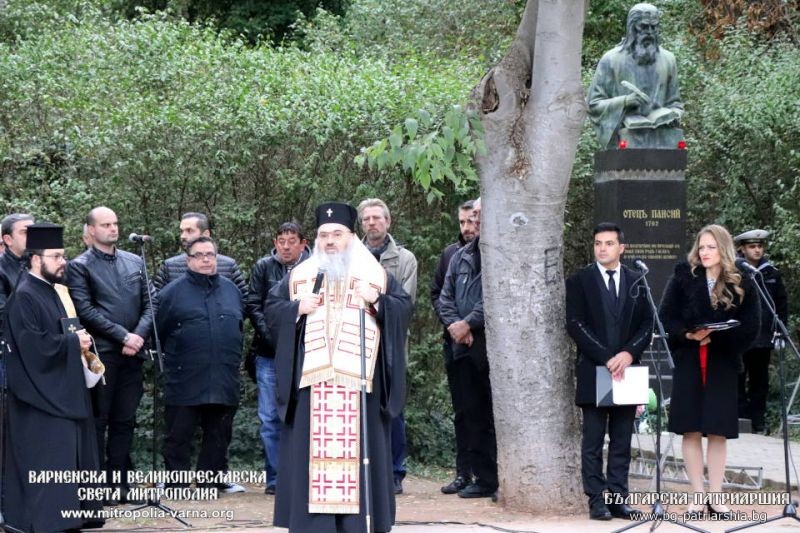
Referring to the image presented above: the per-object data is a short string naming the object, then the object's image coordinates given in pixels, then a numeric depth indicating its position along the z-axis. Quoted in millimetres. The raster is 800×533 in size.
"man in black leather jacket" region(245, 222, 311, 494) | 10516
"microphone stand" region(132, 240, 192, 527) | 8977
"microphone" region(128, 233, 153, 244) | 9484
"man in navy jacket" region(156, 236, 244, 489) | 10109
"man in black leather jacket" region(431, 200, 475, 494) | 10469
